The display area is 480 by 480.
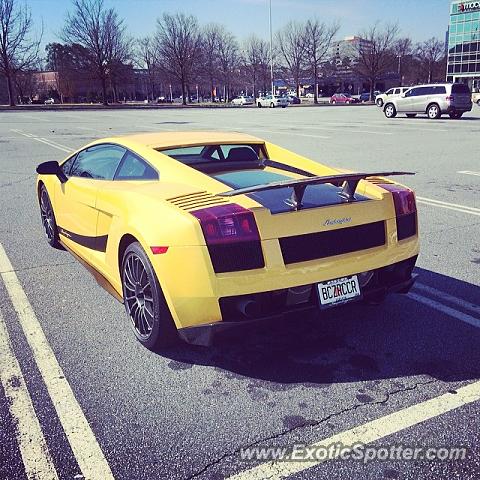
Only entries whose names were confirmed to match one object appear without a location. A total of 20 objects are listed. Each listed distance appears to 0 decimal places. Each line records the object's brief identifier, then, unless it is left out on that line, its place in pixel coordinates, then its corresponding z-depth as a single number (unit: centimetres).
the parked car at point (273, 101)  5853
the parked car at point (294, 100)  6632
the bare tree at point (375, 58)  7038
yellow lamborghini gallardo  264
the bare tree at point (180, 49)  7144
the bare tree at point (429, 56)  8438
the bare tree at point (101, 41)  6253
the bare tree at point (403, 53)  7712
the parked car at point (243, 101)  7088
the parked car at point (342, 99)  6788
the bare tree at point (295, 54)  7512
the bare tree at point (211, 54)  7770
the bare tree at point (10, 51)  5431
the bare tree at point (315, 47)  7338
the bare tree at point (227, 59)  8056
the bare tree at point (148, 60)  7675
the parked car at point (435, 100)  2531
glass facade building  7688
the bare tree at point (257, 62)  8338
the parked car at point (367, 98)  7056
